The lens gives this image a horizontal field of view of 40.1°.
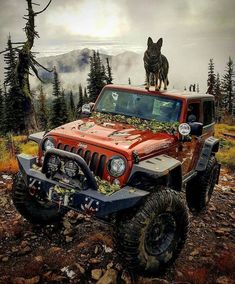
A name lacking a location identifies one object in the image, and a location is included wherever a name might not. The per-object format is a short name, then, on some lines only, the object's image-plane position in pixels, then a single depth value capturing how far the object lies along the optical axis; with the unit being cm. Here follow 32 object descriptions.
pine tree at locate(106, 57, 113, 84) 5259
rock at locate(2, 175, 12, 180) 813
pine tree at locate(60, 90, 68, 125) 4166
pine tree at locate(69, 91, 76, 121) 7335
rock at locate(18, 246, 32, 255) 489
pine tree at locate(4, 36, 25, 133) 3738
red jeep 410
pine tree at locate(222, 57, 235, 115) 5625
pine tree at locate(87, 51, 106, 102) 4019
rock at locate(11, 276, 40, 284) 418
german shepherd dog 607
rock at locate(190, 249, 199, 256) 524
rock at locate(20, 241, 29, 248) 508
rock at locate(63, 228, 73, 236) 557
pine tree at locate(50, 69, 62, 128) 4119
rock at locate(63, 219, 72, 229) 581
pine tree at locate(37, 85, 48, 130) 5188
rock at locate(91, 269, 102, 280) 441
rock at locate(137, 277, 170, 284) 437
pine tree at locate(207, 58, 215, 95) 4847
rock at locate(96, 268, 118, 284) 428
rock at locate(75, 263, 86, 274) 453
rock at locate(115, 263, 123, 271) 465
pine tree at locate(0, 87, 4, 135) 4243
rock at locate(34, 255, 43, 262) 469
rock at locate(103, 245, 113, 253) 507
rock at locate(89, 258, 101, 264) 477
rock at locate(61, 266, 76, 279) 442
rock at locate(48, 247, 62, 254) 496
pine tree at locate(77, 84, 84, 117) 5992
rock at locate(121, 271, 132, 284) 437
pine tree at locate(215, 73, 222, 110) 5087
